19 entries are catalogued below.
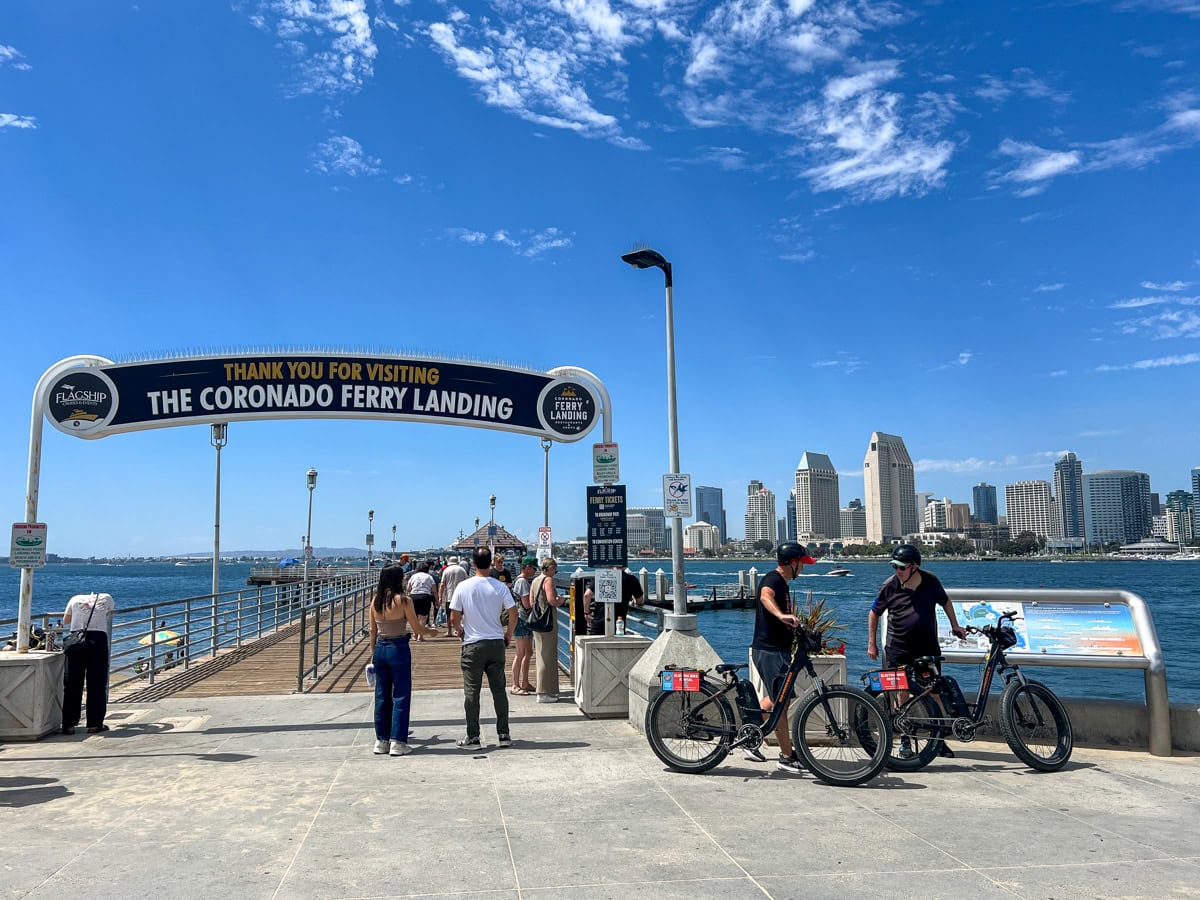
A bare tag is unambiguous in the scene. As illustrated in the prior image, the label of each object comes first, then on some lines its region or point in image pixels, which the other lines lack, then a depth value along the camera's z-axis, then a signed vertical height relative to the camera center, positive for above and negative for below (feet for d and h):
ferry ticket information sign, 32.04 +0.48
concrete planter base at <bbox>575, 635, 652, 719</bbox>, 29.37 -4.43
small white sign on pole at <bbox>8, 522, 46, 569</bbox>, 28.04 -0.07
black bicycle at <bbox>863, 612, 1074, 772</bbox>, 21.76 -4.47
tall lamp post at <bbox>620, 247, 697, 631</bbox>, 28.76 +4.30
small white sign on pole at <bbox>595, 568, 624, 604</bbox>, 30.78 -1.58
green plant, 22.97 -2.90
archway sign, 30.94 +5.45
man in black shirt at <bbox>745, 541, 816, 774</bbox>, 21.85 -2.41
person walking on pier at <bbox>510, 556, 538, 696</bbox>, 34.50 -4.63
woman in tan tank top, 24.03 -3.30
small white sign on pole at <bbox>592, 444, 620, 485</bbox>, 32.81 +2.85
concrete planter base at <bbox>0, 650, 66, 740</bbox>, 26.30 -4.62
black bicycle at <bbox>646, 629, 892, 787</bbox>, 20.62 -4.50
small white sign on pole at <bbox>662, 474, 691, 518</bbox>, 29.91 +1.48
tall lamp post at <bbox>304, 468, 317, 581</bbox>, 121.45 +8.53
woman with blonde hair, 32.07 -4.07
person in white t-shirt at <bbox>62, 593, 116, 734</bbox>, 27.40 -3.76
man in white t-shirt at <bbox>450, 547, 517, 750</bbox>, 24.85 -2.74
